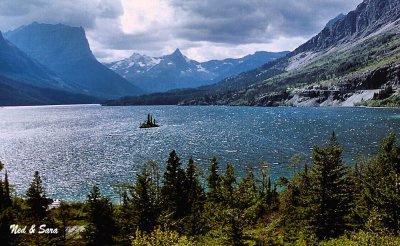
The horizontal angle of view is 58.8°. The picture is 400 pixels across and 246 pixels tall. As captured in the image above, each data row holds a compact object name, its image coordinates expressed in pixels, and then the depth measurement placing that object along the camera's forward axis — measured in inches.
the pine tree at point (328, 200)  2333.9
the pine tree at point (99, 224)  2103.8
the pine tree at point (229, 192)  2037.2
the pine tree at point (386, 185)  2213.3
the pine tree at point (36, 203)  2881.4
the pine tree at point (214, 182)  3467.0
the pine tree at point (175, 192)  3139.8
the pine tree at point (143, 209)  2258.9
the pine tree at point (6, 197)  3154.5
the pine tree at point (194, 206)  2733.8
